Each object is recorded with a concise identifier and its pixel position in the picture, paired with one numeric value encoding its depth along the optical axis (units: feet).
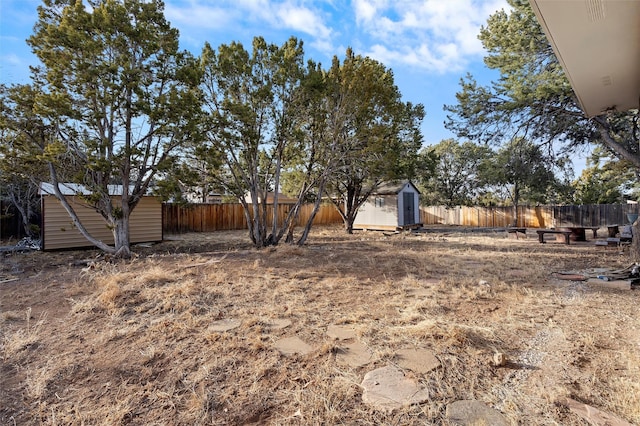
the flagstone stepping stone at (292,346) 8.45
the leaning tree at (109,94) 21.13
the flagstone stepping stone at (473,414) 5.62
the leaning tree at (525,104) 25.02
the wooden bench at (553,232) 32.63
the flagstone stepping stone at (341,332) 9.37
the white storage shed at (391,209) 52.65
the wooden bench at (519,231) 38.98
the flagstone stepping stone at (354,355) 7.86
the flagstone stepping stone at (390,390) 6.27
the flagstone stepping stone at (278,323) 10.16
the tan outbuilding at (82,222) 29.73
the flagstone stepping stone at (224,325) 10.00
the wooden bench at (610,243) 27.89
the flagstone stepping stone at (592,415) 5.50
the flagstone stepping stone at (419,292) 13.98
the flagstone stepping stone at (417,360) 7.51
